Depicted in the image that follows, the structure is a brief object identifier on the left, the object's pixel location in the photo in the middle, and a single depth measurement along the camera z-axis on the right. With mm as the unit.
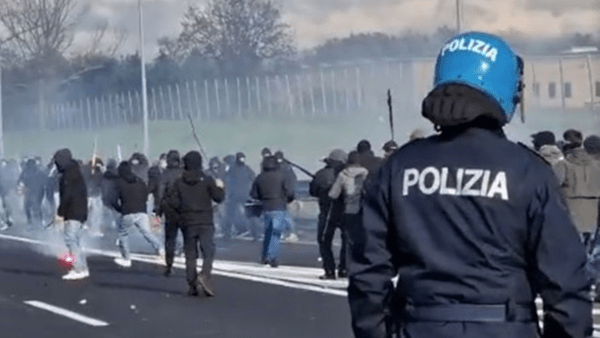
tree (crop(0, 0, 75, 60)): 65125
